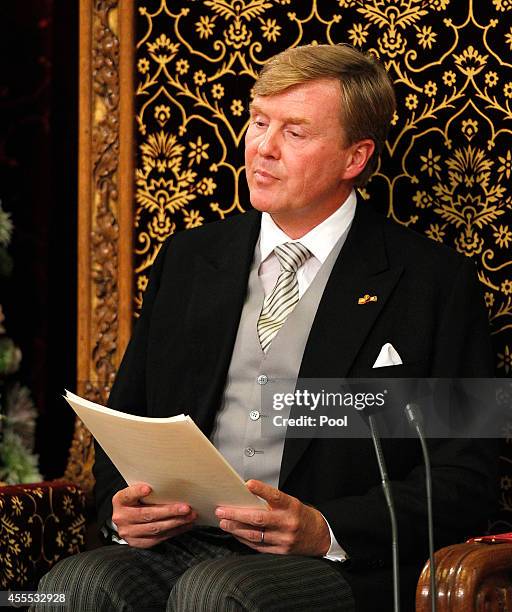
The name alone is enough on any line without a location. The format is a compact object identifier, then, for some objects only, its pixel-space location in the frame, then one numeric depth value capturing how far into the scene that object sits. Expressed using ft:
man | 20.73
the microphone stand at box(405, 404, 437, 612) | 20.11
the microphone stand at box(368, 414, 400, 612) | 19.98
